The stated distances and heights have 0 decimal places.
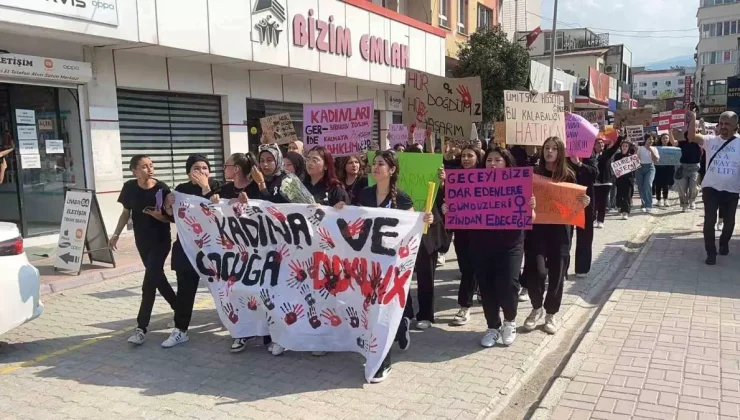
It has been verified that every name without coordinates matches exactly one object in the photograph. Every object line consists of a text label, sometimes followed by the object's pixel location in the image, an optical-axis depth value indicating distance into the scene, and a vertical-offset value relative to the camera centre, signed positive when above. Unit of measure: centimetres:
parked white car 467 -110
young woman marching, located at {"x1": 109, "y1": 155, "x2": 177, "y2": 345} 522 -67
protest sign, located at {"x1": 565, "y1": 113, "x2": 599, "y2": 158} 708 +14
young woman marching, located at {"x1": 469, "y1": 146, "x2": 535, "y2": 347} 493 -107
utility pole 2418 +557
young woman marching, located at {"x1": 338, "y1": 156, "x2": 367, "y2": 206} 570 -30
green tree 2186 +327
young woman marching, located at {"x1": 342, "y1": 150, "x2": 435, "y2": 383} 469 -36
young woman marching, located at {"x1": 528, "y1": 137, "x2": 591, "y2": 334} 531 -99
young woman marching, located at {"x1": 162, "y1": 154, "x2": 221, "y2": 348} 515 -105
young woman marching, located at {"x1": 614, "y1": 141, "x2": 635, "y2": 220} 1317 -105
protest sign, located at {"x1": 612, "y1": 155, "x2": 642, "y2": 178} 1233 -41
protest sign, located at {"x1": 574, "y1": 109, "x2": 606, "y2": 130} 1597 +88
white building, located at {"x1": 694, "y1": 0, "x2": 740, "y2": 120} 6394 +1135
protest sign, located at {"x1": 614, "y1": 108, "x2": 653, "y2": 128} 1435 +76
